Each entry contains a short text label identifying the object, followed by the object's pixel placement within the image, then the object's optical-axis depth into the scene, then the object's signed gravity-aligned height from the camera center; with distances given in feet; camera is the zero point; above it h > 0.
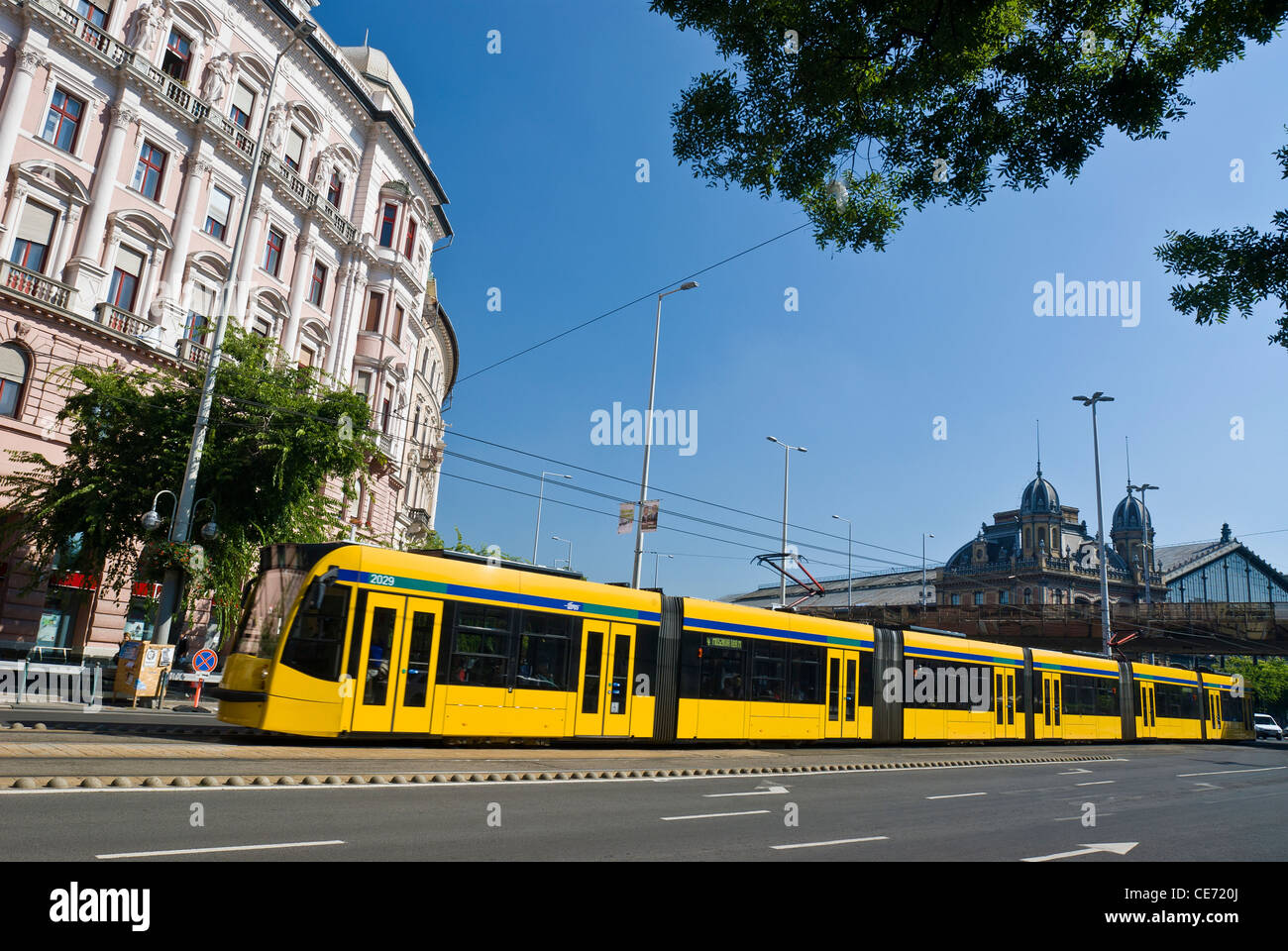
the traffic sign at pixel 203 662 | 66.69 -0.37
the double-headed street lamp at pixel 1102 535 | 126.93 +27.09
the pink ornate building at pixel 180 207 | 81.76 +48.43
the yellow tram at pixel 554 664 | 42.37 +1.26
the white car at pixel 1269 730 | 171.71 +0.33
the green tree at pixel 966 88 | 22.43 +15.92
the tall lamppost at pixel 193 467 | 68.39 +14.05
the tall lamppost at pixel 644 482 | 92.07 +21.69
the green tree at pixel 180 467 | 74.33 +15.47
